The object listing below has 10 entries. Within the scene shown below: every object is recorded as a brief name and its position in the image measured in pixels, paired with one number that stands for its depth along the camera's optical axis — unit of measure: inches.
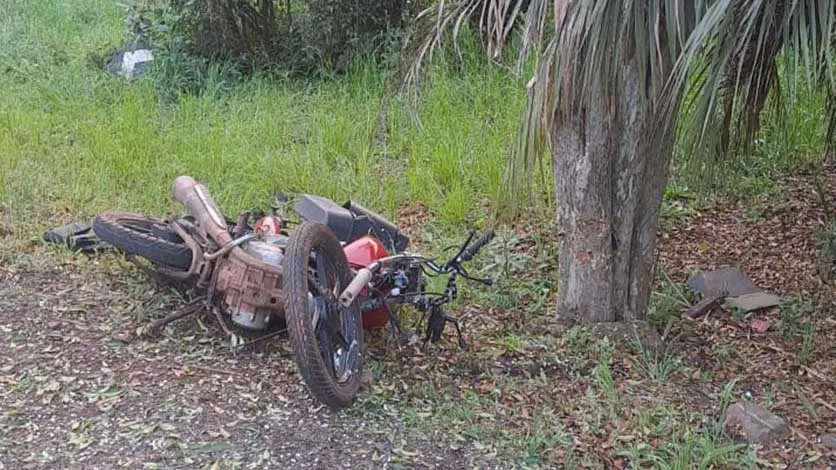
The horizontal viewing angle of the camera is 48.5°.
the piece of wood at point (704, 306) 139.8
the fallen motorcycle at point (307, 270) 98.8
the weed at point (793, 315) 135.3
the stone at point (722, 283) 146.5
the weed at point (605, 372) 109.0
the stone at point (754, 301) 141.8
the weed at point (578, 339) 120.8
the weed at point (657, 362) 114.4
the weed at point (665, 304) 134.4
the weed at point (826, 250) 154.2
